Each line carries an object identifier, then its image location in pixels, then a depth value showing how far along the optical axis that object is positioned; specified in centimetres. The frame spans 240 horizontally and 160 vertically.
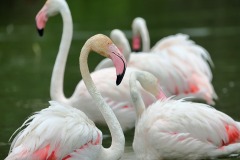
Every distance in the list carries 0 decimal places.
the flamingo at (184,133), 1494
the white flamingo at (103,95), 1820
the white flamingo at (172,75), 1998
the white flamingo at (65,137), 1359
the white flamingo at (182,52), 2153
